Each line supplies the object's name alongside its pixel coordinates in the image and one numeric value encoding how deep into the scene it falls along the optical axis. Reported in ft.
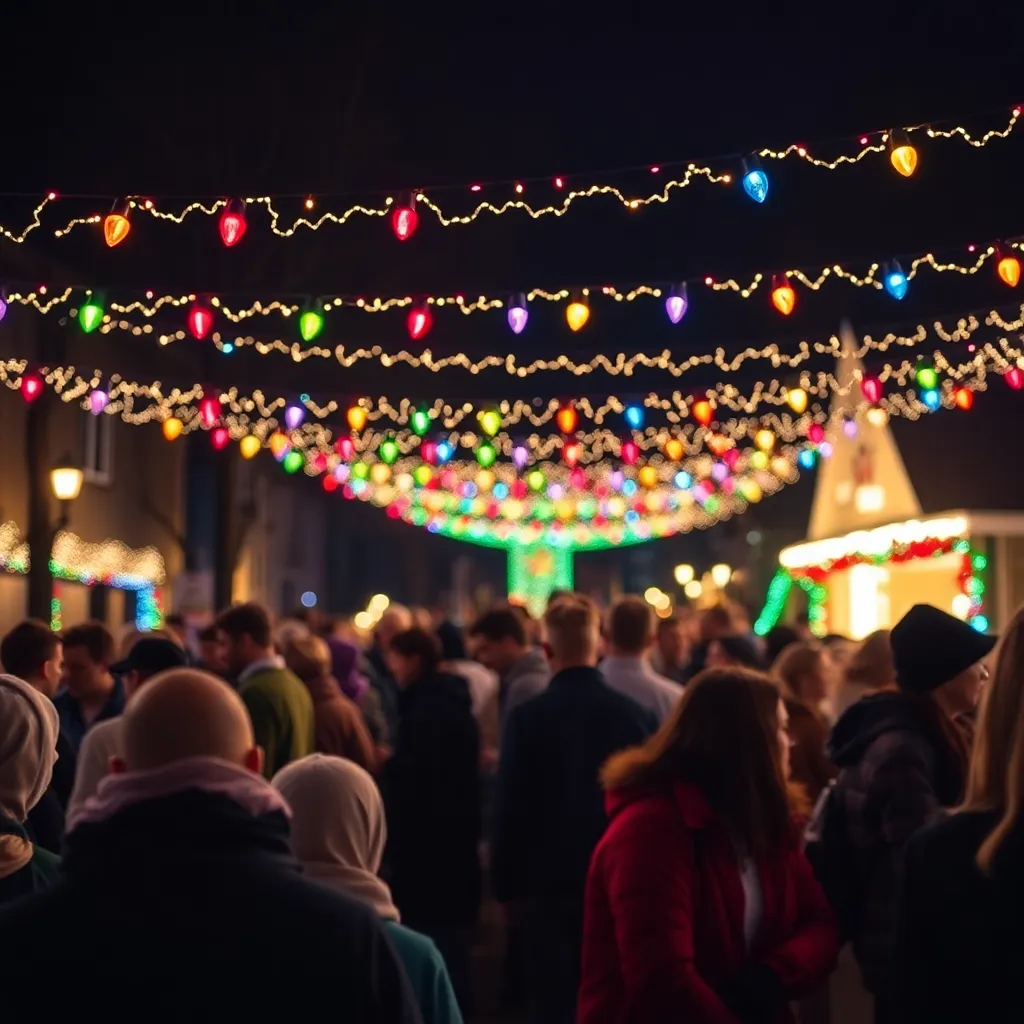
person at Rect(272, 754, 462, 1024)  12.70
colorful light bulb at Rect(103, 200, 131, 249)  35.45
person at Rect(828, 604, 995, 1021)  16.12
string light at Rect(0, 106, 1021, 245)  33.42
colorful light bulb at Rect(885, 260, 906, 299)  40.63
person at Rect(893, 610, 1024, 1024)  9.98
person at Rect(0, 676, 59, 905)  14.51
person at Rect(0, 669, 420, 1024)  8.86
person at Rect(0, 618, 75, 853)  21.79
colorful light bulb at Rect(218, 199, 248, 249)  35.94
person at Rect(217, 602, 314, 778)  26.21
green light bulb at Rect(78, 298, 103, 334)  40.63
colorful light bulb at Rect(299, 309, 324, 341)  43.39
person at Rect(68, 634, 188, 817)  20.39
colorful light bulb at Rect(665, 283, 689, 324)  41.70
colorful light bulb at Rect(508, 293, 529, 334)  43.13
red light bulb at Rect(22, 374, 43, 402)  52.44
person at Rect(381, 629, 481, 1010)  25.27
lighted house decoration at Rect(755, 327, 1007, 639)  76.95
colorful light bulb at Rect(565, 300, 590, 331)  41.91
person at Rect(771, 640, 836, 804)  24.66
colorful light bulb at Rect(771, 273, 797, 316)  40.57
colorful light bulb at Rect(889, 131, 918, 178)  33.17
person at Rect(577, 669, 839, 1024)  13.19
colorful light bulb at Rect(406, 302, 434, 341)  42.93
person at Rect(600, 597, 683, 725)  26.76
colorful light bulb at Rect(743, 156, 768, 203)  34.45
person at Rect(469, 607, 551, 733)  31.17
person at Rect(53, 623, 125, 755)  26.91
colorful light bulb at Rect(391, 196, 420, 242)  36.55
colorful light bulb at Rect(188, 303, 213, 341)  44.09
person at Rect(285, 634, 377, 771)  28.81
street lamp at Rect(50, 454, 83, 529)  55.62
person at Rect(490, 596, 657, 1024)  21.50
